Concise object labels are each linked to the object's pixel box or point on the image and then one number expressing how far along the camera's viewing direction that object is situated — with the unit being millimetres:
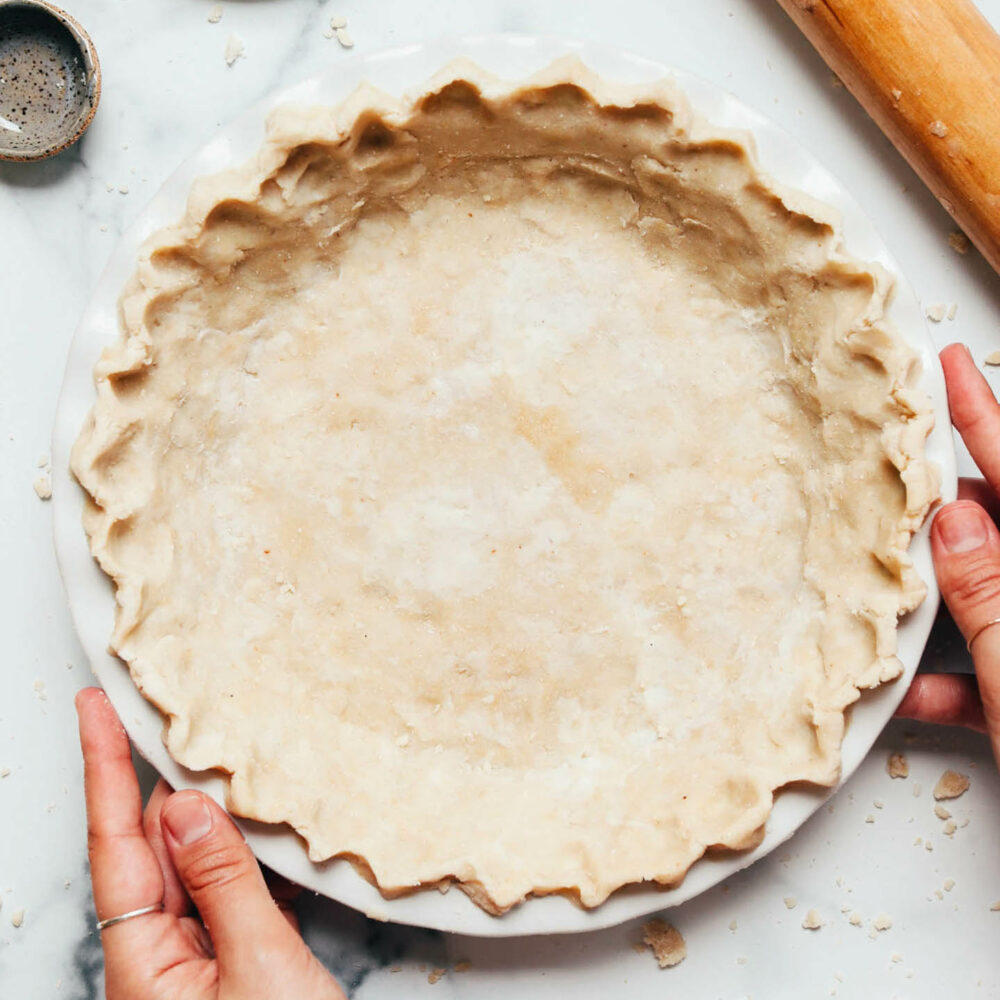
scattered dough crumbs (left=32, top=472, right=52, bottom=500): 767
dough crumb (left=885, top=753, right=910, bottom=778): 777
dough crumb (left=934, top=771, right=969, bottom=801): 776
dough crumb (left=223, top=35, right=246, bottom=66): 765
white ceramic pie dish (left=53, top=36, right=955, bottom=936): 714
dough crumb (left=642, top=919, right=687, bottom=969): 770
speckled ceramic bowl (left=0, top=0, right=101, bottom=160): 751
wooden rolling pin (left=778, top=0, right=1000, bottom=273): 731
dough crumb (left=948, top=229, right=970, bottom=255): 769
